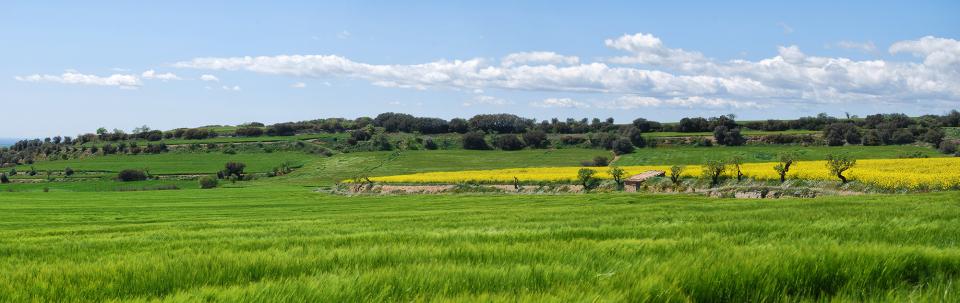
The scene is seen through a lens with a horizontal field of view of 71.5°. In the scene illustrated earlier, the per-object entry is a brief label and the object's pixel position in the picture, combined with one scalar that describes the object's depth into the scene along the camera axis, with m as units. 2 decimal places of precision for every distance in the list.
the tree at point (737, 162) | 53.84
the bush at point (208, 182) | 104.65
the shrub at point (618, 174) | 59.64
